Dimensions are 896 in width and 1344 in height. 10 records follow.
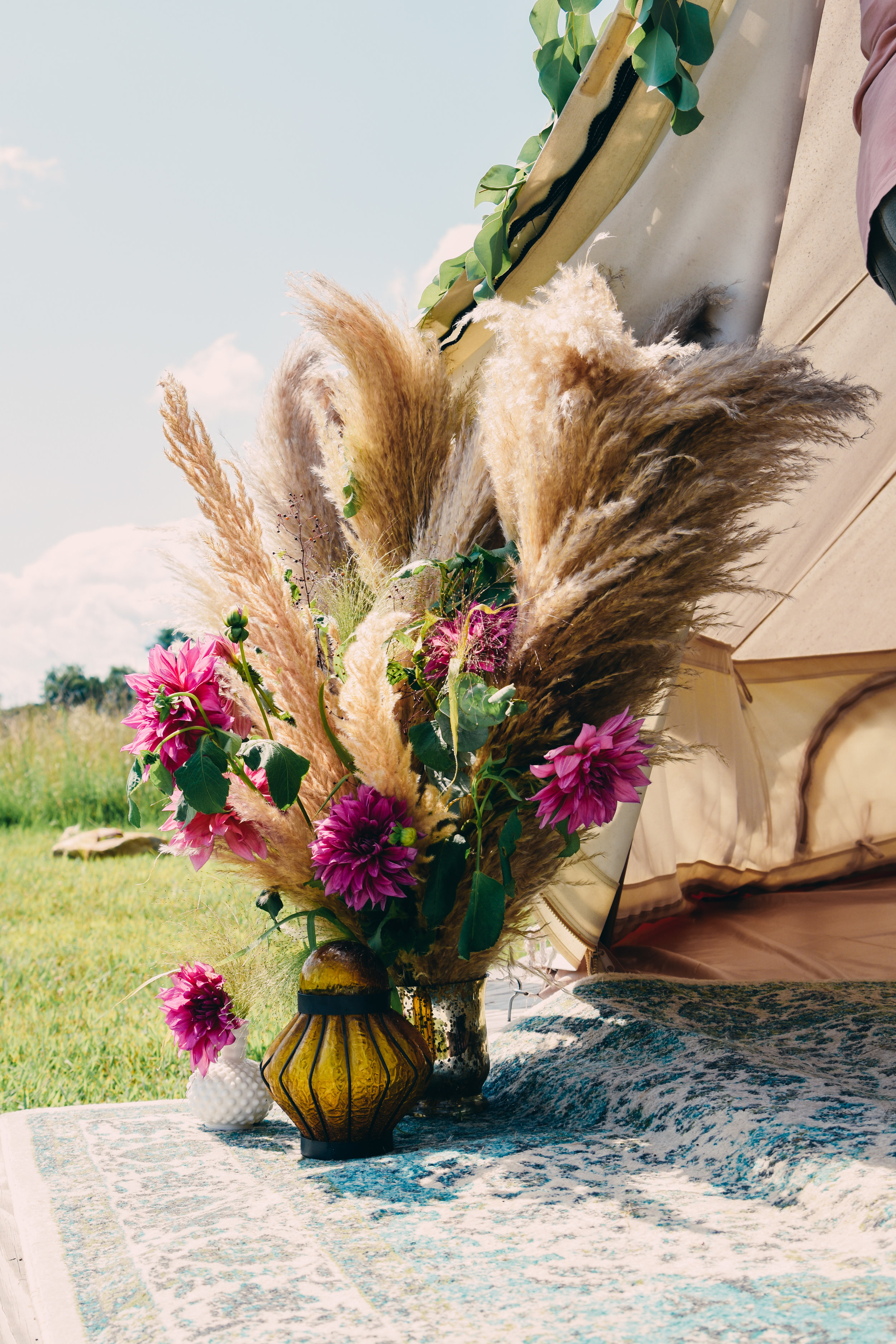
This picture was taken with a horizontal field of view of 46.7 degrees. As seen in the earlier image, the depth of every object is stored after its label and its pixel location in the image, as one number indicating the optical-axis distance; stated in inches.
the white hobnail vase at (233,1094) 63.2
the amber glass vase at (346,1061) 52.7
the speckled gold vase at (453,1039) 61.9
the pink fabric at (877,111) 48.9
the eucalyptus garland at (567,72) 58.9
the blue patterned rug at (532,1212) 34.9
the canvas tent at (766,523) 63.6
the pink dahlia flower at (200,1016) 60.2
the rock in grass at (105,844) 232.7
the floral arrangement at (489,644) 51.4
